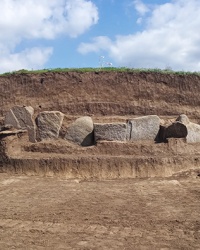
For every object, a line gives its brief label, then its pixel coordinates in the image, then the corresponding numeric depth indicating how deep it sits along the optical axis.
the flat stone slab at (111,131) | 11.24
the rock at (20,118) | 12.43
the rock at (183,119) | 11.81
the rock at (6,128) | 11.34
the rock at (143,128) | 11.56
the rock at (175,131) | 11.09
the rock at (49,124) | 12.08
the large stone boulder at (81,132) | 11.75
